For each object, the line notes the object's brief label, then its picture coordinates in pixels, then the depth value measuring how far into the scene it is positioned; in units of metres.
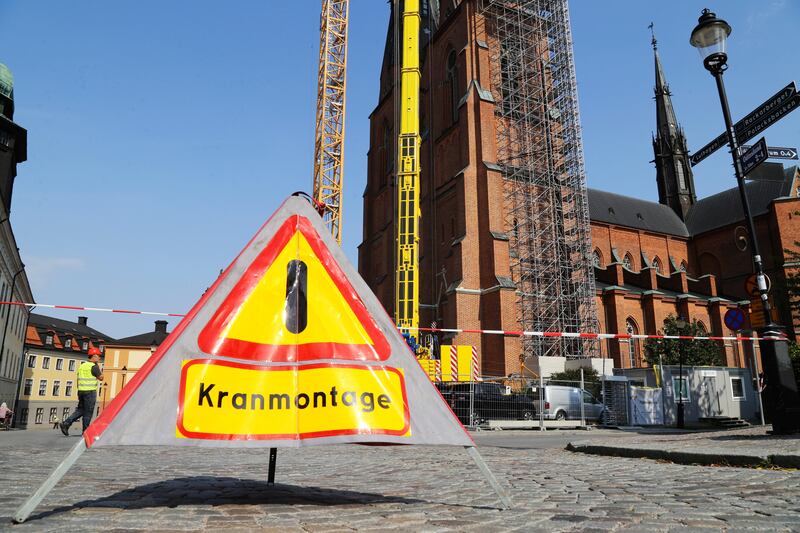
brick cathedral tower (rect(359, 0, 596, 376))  28.69
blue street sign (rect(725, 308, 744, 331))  9.14
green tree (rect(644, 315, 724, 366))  28.50
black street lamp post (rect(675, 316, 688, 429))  15.81
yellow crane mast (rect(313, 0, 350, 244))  35.12
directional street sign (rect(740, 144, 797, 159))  7.80
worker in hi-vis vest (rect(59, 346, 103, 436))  9.59
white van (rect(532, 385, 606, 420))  16.64
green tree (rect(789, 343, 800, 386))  13.20
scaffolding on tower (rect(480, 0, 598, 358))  30.36
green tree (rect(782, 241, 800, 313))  11.24
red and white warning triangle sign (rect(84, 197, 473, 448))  2.64
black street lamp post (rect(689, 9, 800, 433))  7.99
